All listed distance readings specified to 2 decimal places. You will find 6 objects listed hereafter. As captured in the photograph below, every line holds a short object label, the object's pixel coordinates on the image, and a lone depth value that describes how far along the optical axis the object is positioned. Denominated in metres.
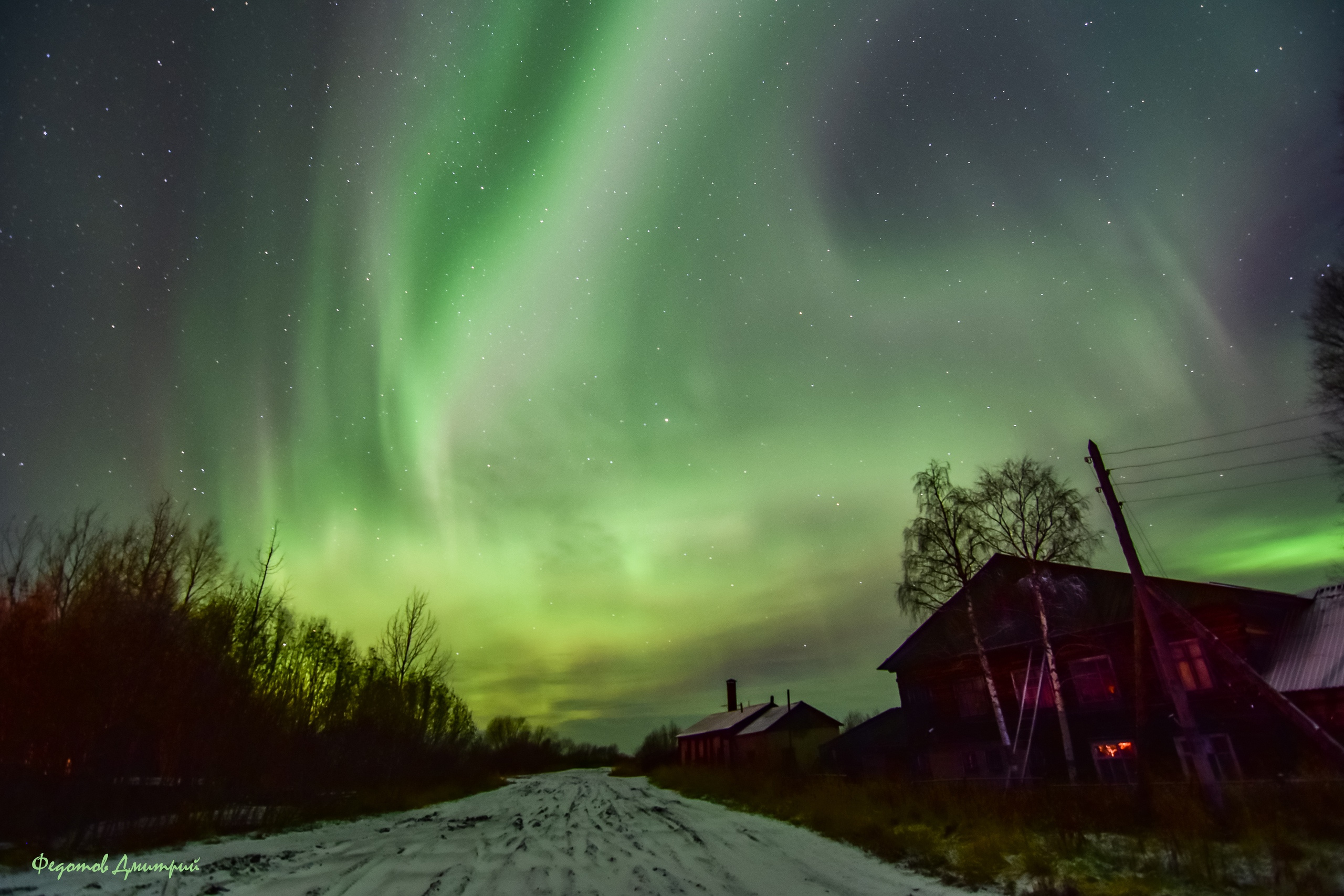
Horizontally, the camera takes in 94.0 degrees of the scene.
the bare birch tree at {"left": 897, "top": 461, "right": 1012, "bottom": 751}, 28.83
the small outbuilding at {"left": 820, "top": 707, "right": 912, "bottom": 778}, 43.75
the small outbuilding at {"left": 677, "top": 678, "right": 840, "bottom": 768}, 60.72
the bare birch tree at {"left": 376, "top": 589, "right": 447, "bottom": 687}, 49.72
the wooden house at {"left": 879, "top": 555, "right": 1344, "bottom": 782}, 24.56
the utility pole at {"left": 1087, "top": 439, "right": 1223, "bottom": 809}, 13.12
